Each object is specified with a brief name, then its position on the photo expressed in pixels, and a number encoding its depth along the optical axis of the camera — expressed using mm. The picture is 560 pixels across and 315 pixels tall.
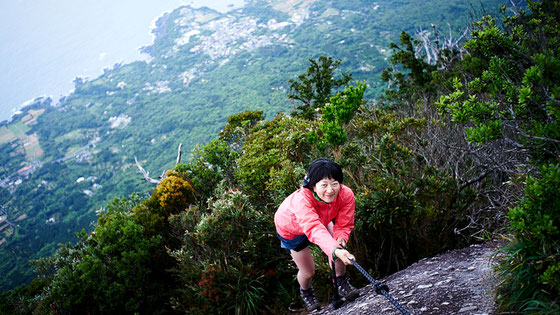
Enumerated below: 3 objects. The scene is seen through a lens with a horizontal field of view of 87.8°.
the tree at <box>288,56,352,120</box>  13320
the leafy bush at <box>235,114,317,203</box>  5289
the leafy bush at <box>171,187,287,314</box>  4062
